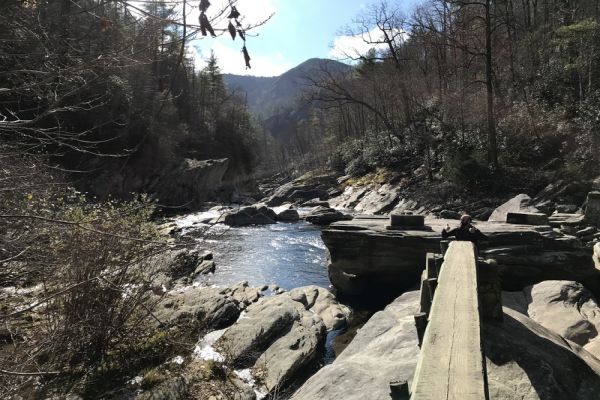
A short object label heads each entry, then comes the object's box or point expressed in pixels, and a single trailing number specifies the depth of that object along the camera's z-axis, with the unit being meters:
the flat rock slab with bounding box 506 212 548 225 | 11.14
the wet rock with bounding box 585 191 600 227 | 12.69
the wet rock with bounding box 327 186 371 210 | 30.92
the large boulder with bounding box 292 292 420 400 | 4.98
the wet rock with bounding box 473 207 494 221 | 18.44
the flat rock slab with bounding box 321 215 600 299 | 9.77
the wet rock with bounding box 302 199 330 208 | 33.15
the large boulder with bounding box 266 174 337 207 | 40.05
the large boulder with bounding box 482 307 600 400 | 3.90
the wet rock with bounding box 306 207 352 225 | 23.42
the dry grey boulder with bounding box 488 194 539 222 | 13.91
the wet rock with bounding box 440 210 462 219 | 18.17
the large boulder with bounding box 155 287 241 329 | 8.97
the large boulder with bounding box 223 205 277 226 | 26.03
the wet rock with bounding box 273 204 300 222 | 27.56
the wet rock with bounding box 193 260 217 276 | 14.83
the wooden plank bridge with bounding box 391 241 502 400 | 1.88
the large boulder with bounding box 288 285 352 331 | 10.15
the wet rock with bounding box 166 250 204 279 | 10.57
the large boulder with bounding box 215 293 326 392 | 7.57
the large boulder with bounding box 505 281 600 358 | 6.50
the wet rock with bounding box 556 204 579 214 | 15.79
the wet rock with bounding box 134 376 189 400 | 6.28
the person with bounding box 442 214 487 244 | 7.56
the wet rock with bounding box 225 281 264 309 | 11.11
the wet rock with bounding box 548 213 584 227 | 13.06
